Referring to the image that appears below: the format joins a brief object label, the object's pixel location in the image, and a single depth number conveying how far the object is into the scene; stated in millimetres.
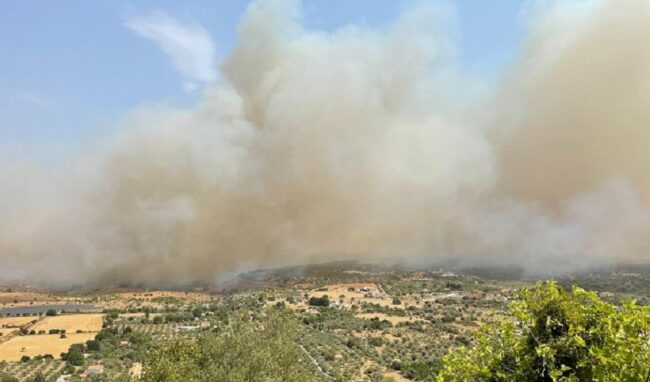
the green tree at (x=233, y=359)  14086
